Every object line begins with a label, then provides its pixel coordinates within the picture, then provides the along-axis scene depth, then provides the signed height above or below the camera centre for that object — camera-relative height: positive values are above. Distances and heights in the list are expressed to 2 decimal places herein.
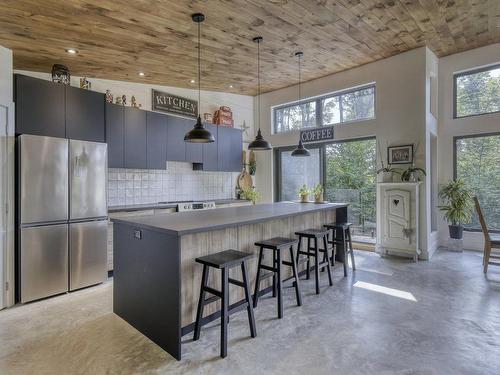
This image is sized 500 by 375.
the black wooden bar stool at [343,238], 4.11 -0.74
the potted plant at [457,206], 4.89 -0.33
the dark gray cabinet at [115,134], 4.37 +0.80
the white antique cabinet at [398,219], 4.70 -0.53
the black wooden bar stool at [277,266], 2.86 -0.81
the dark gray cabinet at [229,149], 6.02 +0.80
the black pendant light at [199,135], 3.29 +0.59
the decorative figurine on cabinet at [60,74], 3.81 +1.47
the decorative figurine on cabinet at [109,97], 4.55 +1.40
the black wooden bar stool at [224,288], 2.24 -0.81
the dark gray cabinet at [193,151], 5.44 +0.69
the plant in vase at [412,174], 4.73 +0.20
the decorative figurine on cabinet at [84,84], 4.22 +1.49
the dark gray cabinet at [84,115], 3.68 +0.94
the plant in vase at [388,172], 4.97 +0.25
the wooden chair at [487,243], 3.92 -0.76
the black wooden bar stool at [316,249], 3.44 -0.78
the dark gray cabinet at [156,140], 4.88 +0.80
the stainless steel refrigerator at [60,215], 3.21 -0.32
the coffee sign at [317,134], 5.83 +1.06
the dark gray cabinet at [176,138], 5.17 +0.87
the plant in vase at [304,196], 4.75 -0.15
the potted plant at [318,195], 4.56 -0.13
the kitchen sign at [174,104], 5.34 +1.56
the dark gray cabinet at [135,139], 4.59 +0.77
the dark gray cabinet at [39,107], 3.29 +0.94
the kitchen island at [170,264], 2.30 -0.66
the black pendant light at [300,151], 4.45 +0.54
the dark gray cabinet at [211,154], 5.74 +0.65
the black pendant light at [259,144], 3.98 +0.58
